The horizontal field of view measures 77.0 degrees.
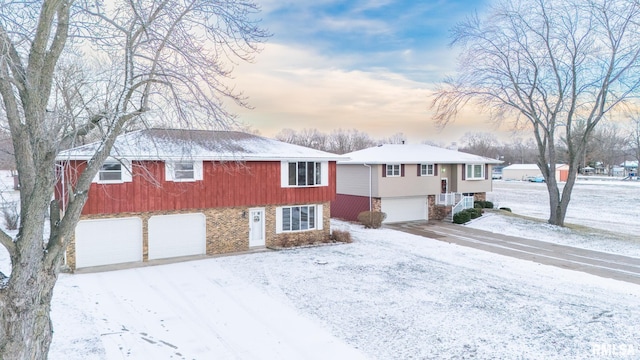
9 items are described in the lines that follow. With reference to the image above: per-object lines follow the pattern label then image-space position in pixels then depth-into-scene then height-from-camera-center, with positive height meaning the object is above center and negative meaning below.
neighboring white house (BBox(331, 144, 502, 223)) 26.39 -0.84
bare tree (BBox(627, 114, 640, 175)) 68.19 +5.40
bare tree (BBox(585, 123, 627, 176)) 75.81 +3.77
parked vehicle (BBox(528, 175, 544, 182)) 69.39 -1.71
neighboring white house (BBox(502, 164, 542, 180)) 74.81 -0.57
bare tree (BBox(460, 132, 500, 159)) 98.75 +7.10
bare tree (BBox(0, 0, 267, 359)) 5.33 +1.44
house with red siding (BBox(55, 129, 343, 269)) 15.20 -1.12
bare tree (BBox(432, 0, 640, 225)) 24.00 +5.24
